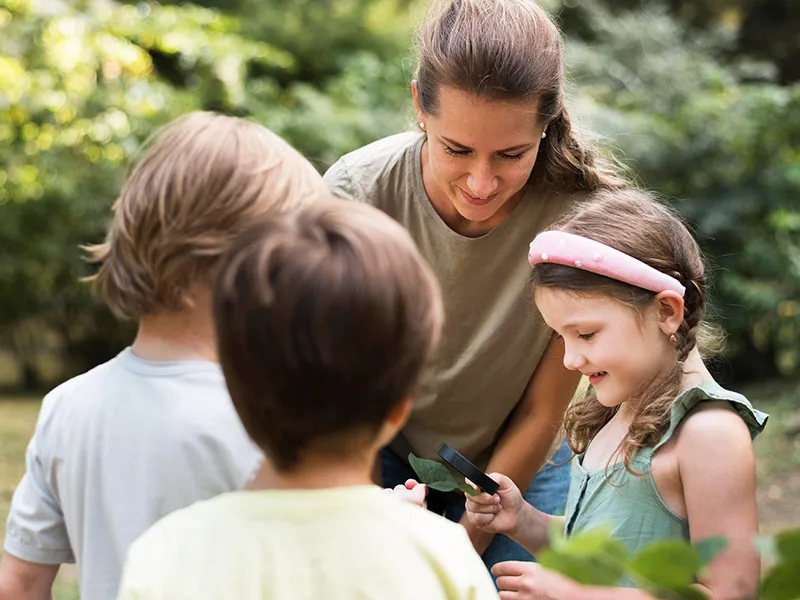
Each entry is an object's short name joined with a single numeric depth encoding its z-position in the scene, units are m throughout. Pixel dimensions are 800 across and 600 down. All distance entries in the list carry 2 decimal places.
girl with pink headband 1.61
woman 1.84
